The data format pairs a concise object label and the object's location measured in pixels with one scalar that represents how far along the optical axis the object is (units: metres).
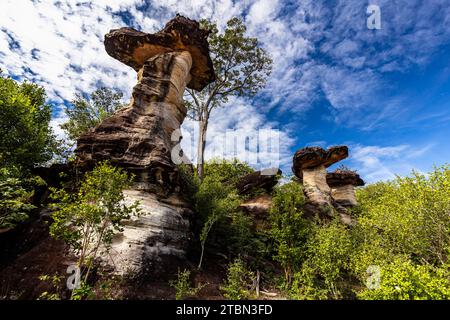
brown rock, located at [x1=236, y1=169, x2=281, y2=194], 19.20
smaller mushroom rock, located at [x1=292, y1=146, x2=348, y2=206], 21.79
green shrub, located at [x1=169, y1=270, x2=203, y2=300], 7.50
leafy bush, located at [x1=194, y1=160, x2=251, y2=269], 11.43
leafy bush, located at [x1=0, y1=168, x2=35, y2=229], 8.04
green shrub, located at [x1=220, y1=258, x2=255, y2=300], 8.16
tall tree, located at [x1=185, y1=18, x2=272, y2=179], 22.47
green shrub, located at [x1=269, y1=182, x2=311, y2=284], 10.45
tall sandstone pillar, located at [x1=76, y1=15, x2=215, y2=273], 8.78
